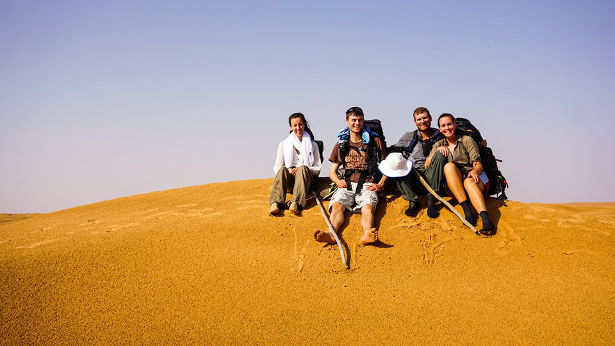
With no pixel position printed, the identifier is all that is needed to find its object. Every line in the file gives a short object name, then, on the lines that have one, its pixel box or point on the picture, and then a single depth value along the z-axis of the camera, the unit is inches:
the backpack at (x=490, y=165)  216.4
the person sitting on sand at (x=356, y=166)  211.8
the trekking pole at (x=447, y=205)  190.5
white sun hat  209.9
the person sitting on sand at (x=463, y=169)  195.5
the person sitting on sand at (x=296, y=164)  230.4
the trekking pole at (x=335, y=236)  177.3
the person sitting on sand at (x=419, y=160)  209.0
